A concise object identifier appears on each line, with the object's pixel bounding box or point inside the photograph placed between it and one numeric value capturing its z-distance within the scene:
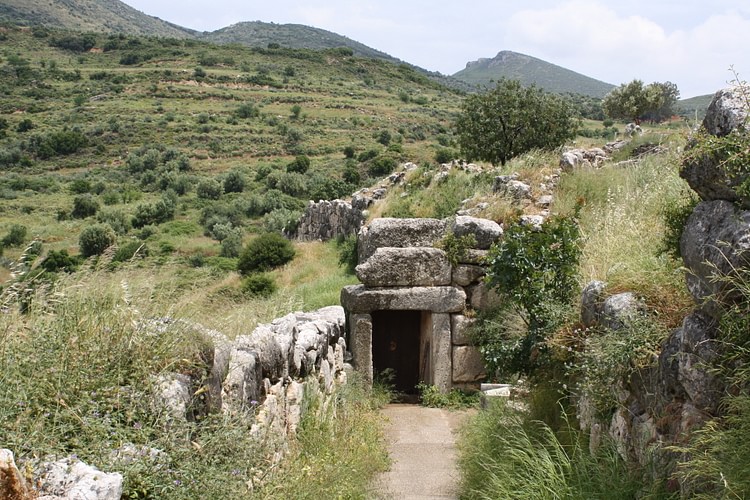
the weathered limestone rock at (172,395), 3.60
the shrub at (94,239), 24.42
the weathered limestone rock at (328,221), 19.61
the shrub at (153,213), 34.47
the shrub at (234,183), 41.66
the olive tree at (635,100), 28.66
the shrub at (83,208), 35.12
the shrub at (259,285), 16.47
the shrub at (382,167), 38.31
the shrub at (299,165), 43.78
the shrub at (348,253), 16.81
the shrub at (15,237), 27.47
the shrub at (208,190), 40.12
